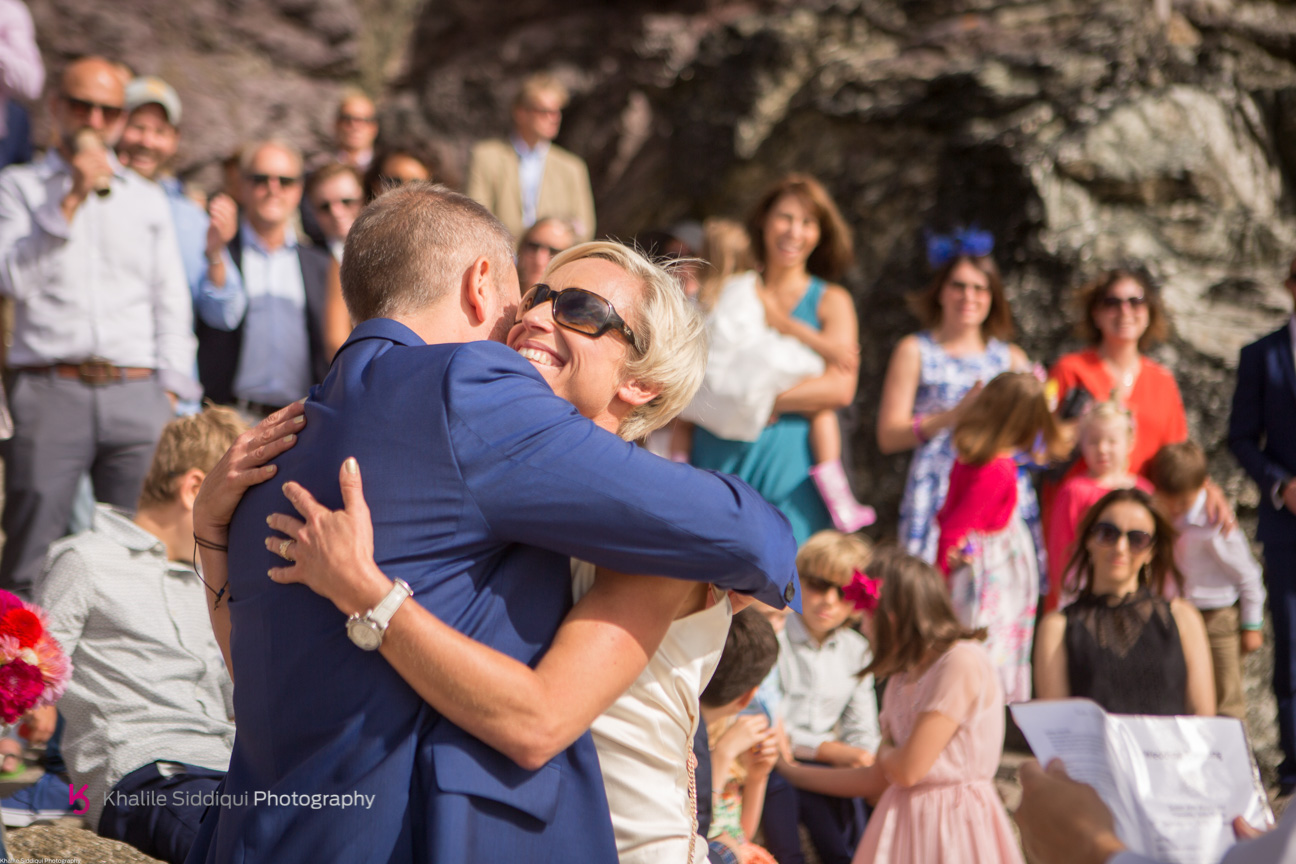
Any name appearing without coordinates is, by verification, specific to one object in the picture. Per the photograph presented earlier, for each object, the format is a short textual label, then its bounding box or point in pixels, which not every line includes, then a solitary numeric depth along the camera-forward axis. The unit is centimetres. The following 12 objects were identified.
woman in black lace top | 416
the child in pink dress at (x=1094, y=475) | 524
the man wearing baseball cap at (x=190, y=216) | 493
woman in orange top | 557
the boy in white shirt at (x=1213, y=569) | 532
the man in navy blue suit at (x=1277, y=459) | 487
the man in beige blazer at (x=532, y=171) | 685
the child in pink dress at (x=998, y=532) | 502
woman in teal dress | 513
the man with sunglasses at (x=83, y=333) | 436
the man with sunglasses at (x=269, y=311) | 503
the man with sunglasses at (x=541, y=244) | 534
